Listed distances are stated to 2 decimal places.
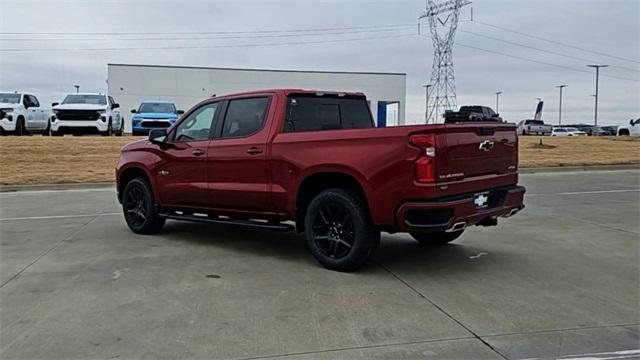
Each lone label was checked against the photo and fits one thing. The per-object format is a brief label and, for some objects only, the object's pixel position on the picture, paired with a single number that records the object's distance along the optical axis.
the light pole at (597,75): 70.41
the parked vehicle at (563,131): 57.81
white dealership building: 53.00
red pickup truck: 5.65
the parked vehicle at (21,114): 21.42
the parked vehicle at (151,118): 22.58
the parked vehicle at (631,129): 42.56
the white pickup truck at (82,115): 21.25
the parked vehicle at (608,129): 65.81
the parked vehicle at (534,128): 62.56
